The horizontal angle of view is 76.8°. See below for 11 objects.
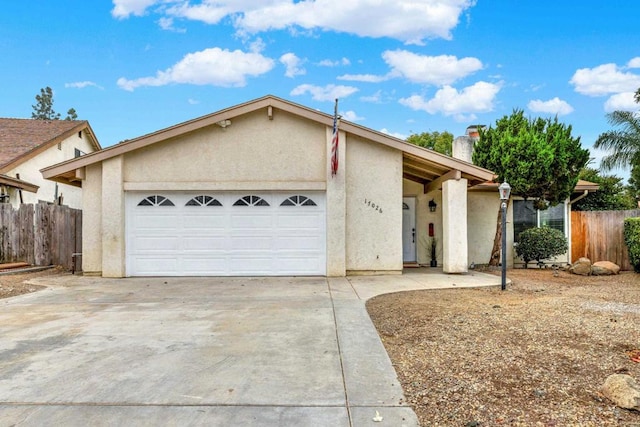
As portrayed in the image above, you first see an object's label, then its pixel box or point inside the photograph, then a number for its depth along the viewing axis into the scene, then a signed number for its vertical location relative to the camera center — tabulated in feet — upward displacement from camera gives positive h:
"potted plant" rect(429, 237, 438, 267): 41.20 -2.37
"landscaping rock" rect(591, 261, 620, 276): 36.06 -3.94
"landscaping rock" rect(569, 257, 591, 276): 35.96 -3.80
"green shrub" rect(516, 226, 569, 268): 37.86 -1.72
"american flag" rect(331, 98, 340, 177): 30.14 +6.16
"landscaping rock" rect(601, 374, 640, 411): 9.82 -4.20
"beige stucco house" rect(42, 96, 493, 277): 33.22 +1.91
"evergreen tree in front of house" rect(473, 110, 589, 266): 36.81 +5.94
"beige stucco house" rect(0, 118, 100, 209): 47.52 +10.01
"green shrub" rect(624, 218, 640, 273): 35.78 -1.34
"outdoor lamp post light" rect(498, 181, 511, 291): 28.53 +1.90
